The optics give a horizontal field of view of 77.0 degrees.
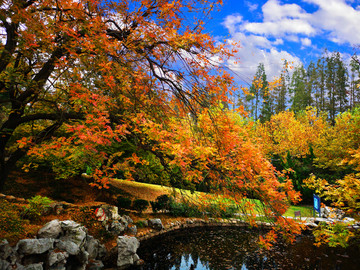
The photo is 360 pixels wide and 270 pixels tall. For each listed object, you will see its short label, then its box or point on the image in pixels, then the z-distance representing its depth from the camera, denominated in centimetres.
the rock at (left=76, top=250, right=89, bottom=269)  619
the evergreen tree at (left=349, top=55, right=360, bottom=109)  3475
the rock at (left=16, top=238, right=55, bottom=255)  523
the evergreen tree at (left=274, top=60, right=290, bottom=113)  4381
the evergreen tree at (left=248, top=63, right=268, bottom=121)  4079
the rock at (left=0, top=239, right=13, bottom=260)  479
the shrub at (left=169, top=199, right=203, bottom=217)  1265
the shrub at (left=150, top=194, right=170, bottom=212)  1218
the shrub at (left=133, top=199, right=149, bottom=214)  1159
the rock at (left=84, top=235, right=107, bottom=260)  677
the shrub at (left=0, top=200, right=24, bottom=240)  569
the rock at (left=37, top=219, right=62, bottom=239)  600
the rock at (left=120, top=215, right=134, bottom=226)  912
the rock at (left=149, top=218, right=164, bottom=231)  1040
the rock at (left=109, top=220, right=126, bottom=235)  836
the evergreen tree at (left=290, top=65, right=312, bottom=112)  3947
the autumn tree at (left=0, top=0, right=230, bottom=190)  378
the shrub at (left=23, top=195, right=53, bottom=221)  694
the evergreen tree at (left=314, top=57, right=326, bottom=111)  3829
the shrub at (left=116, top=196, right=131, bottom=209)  1131
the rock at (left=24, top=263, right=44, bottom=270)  502
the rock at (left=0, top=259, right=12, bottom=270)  462
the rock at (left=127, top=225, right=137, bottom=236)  912
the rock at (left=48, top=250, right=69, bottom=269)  553
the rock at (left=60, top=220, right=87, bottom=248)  633
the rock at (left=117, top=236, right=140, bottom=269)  695
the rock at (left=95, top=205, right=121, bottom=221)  836
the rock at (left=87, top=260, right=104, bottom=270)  644
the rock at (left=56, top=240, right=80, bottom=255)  600
